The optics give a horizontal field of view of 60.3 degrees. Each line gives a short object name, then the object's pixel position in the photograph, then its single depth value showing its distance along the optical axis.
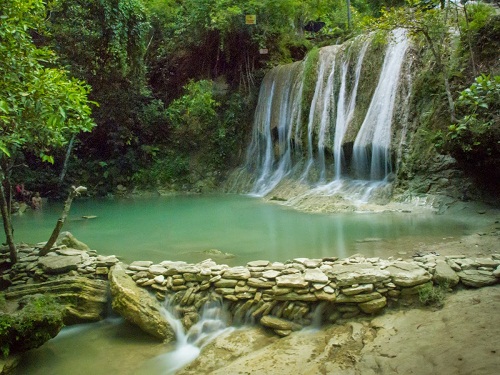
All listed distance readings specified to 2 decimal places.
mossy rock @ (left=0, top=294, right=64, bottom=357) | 4.17
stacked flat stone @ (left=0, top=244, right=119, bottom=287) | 5.61
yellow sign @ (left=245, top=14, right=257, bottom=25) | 16.05
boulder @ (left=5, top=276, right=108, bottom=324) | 5.13
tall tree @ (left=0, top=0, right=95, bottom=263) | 4.46
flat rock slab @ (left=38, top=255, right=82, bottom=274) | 5.64
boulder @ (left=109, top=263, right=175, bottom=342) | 4.75
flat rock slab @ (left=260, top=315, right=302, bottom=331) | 4.44
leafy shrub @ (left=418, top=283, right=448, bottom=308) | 4.27
